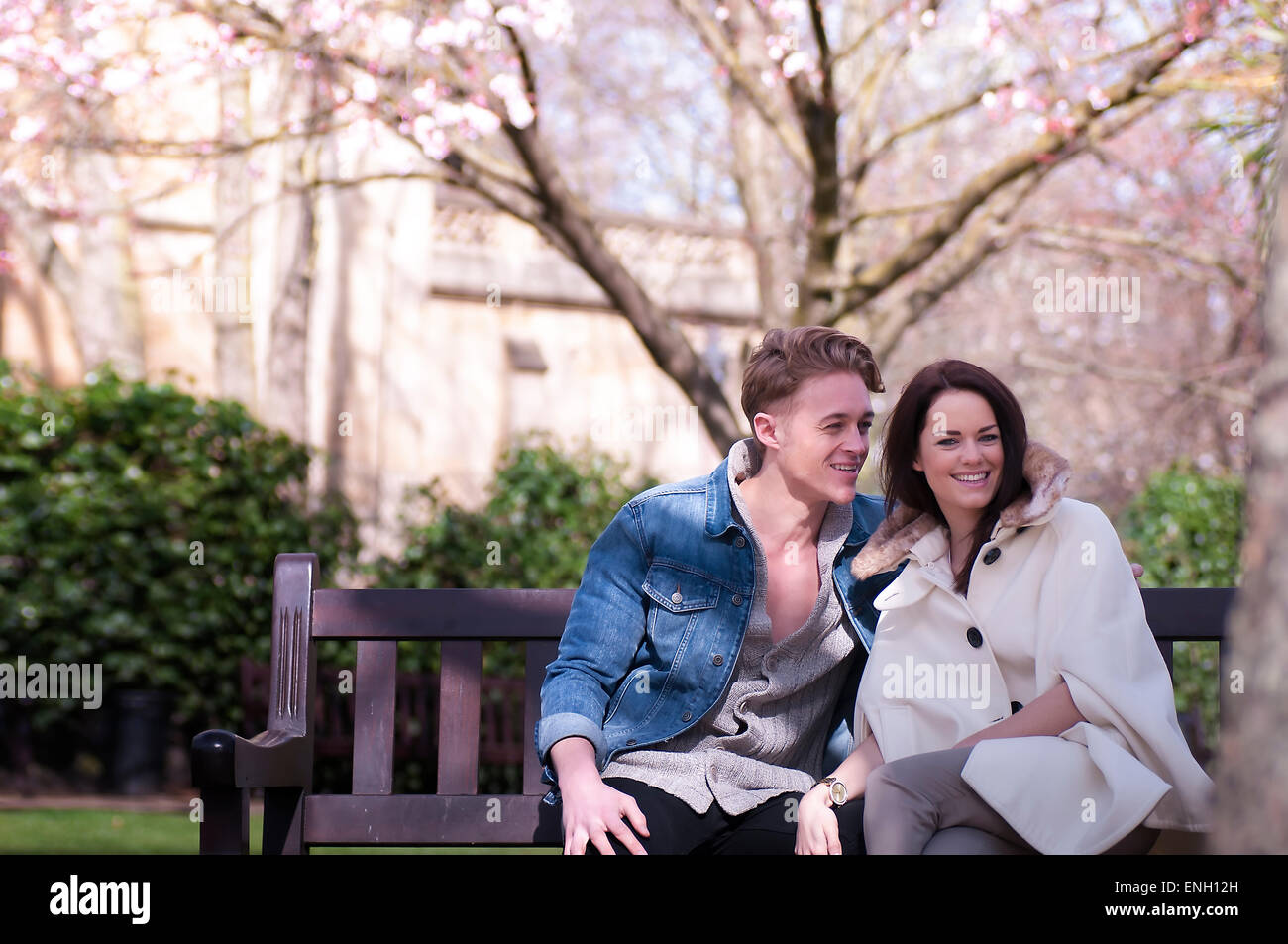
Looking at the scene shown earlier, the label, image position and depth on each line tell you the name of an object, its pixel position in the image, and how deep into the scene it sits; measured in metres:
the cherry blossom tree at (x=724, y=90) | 6.52
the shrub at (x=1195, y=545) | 7.14
